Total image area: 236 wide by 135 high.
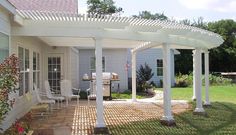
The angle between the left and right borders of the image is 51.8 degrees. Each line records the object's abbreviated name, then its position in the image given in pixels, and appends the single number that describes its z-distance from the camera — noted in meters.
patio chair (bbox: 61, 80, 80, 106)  9.23
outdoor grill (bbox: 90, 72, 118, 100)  12.56
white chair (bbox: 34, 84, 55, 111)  8.02
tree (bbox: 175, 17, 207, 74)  26.32
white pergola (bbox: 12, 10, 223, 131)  6.36
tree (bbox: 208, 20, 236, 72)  28.12
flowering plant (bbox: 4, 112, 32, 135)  3.86
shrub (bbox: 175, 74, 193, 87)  20.26
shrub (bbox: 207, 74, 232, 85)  21.22
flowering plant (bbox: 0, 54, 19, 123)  3.91
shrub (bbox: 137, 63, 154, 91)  18.59
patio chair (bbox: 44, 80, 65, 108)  8.78
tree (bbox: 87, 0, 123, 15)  35.78
